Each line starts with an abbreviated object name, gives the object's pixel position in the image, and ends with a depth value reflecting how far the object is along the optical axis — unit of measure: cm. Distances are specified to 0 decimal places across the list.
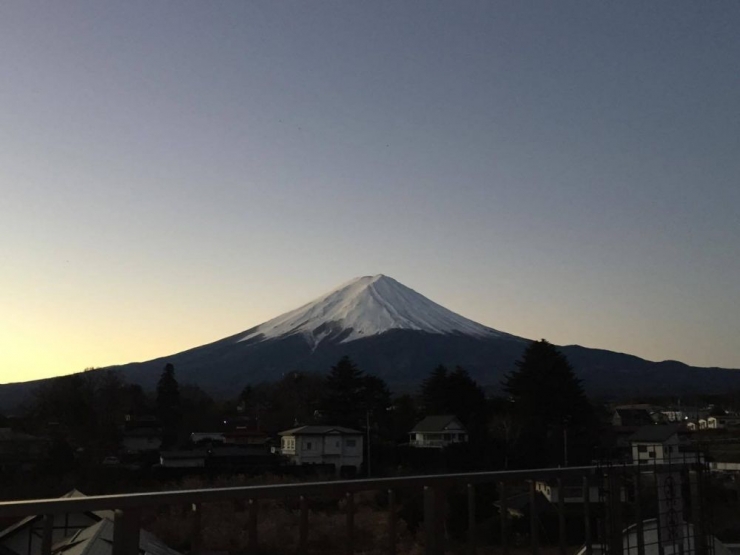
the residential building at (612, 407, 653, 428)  5562
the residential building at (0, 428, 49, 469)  2834
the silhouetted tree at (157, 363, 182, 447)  5356
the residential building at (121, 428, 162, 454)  4542
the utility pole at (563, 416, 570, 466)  3136
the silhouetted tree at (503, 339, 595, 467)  3322
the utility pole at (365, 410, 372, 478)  3322
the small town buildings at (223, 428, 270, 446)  4358
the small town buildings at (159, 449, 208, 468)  3278
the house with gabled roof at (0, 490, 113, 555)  312
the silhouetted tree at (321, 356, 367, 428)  4341
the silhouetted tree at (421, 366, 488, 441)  4247
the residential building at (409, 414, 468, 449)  3800
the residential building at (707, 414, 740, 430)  4777
